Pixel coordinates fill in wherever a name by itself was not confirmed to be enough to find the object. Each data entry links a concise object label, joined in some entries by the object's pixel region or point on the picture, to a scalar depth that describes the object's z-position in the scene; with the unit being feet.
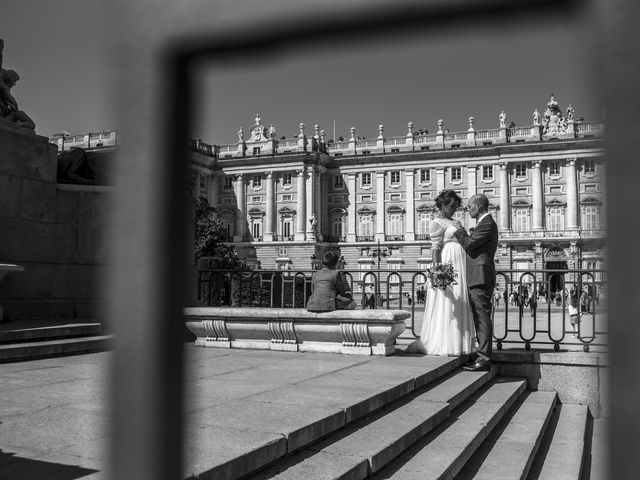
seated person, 25.95
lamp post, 243.27
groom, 23.12
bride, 24.54
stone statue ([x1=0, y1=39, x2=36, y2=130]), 29.40
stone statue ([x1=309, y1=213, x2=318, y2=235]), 244.94
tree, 191.52
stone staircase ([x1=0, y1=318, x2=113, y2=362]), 21.61
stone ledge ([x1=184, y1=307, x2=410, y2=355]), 24.93
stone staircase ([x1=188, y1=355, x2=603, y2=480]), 11.27
